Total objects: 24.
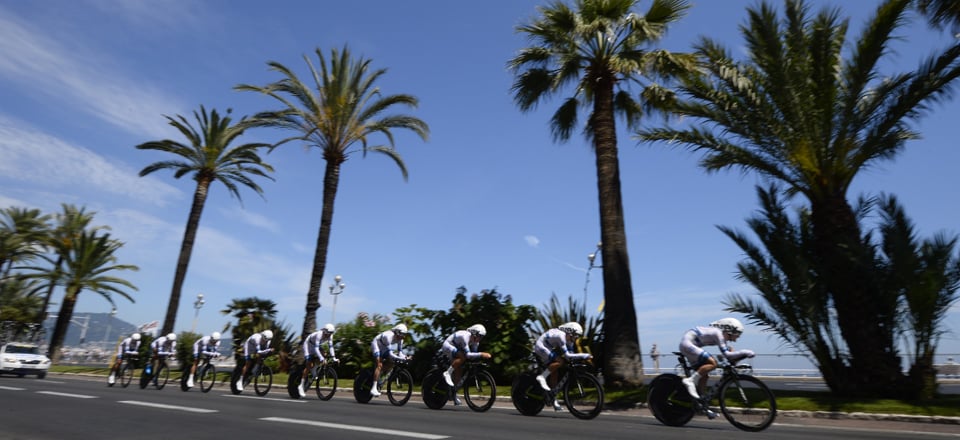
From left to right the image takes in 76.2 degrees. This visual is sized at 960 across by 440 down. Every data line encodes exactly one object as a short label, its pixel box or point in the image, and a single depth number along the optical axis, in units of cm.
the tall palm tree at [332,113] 2511
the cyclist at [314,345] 1450
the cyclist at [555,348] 1017
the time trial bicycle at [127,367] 2075
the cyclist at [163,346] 1963
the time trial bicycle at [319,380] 1402
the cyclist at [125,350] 2066
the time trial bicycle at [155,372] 1916
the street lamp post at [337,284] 4442
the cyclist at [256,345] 1603
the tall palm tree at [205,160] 3366
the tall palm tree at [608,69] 1536
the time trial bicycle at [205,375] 1694
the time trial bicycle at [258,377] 1547
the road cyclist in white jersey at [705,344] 860
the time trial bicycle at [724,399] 834
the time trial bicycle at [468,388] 1120
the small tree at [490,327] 1767
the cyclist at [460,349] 1154
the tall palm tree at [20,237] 4678
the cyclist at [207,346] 1783
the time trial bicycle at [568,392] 975
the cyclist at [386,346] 1319
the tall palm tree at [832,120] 1255
